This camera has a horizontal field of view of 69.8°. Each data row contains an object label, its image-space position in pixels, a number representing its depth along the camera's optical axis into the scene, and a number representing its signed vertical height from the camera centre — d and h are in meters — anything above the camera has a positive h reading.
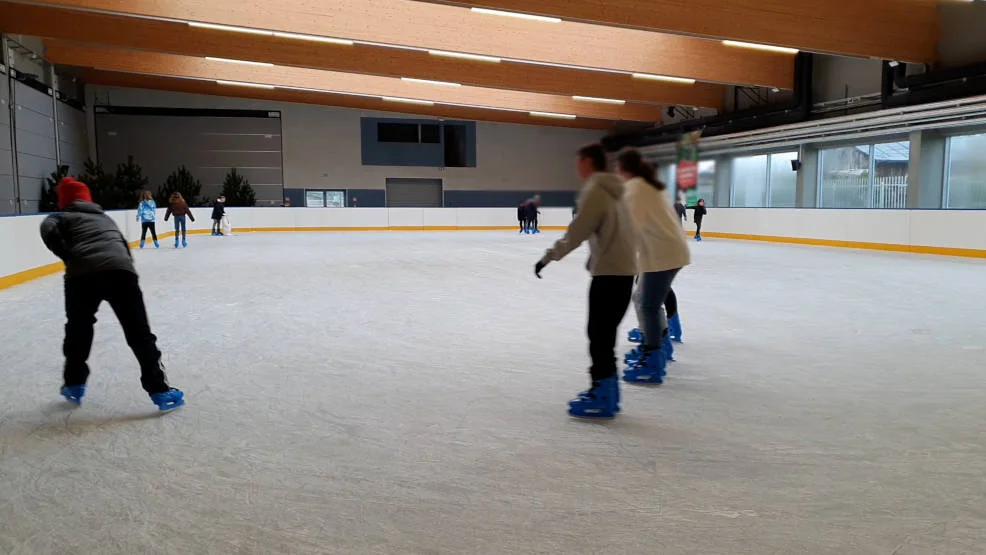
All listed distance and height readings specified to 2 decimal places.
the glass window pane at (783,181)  24.52 +0.79
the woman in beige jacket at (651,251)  4.37 -0.30
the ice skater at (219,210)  24.19 -0.16
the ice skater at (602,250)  3.64 -0.24
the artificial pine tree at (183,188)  27.86 +0.69
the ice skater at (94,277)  3.80 -0.39
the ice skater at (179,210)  18.89 -0.12
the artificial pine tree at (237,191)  28.53 +0.57
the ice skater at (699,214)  22.23 -0.31
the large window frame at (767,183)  25.55 +0.76
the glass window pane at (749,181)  26.11 +0.85
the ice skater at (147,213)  17.55 -0.19
